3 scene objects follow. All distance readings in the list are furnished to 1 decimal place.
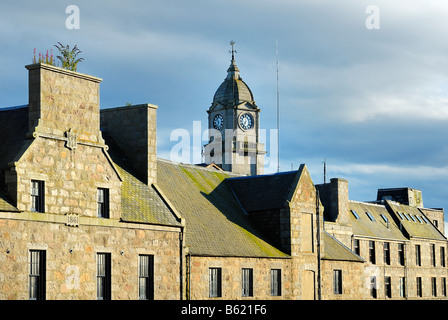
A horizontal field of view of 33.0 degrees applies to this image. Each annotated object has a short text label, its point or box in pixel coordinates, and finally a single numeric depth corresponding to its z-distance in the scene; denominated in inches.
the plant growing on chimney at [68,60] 1280.8
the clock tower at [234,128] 4808.1
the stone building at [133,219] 1131.3
